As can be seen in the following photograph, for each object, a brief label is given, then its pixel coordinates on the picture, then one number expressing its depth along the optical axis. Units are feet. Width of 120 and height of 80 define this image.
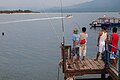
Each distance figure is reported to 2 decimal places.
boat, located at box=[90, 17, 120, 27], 125.97
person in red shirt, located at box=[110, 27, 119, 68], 22.40
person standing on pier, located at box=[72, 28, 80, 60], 24.24
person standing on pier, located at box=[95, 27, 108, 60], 24.00
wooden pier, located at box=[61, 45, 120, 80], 23.02
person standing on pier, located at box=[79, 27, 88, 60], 24.12
